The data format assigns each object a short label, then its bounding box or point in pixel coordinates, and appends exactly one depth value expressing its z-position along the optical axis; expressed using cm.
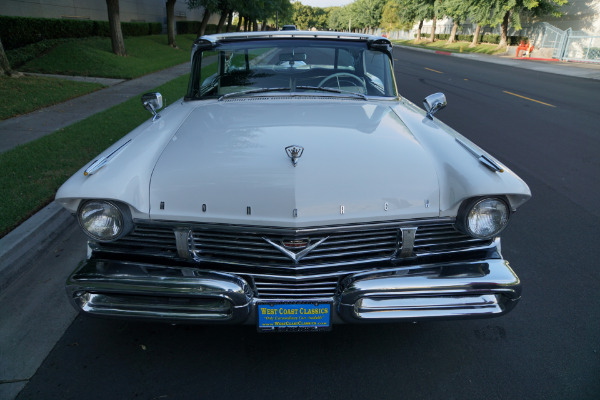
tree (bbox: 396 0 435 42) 4691
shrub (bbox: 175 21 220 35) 3558
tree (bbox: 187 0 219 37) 2389
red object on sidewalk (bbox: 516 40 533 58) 2885
